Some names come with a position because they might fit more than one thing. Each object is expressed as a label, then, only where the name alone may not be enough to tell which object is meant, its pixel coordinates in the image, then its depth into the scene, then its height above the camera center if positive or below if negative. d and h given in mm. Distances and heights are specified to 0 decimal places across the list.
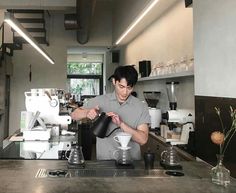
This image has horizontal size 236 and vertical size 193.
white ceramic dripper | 1530 -251
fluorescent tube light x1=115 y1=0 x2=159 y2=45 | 2482 +1180
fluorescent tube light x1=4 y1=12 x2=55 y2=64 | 2450 +946
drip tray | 1437 -472
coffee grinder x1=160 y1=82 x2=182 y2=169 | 1595 -427
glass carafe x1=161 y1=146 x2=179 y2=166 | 1609 -411
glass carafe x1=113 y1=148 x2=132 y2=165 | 1600 -401
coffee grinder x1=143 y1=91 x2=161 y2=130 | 3356 -74
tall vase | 1333 -445
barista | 1675 -70
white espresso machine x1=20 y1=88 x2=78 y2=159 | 2449 -352
